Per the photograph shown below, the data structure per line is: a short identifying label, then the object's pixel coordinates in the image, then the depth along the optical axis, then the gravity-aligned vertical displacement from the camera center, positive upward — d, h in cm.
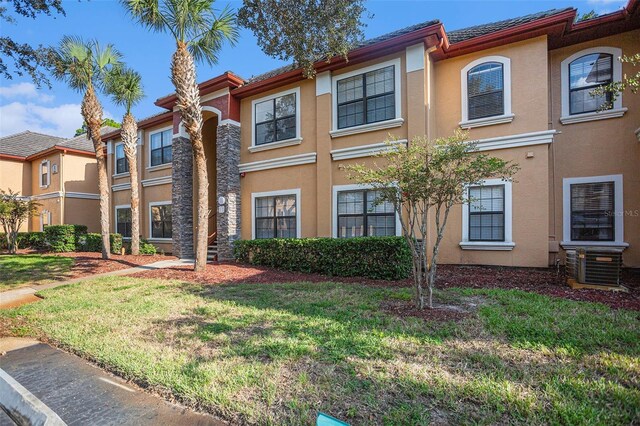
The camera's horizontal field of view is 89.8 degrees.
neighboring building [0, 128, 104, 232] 2144 +244
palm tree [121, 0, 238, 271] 969 +546
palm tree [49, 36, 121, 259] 1232 +539
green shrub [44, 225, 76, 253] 1708 -131
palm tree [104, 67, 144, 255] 1391 +505
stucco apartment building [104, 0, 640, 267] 902 +267
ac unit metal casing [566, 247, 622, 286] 676 -118
